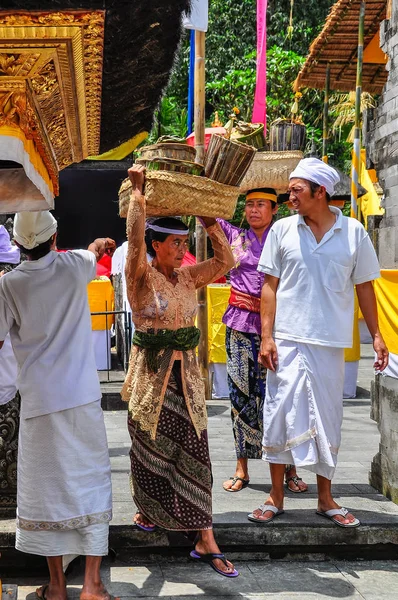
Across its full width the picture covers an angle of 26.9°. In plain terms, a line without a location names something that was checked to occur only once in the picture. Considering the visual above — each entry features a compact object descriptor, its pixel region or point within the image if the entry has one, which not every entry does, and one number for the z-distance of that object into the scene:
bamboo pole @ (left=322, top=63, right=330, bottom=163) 12.76
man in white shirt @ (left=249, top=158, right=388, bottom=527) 4.96
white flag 7.78
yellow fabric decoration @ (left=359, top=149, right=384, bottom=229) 16.92
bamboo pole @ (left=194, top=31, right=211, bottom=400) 9.28
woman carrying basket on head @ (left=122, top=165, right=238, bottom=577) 4.68
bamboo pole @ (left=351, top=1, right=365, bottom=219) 10.70
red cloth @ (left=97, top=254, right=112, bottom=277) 14.89
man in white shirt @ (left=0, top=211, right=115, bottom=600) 4.15
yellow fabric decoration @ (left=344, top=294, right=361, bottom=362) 10.33
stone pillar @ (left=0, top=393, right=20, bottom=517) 4.91
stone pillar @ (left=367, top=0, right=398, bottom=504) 5.54
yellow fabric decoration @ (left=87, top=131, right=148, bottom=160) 14.85
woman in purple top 5.72
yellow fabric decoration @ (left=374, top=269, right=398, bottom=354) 5.53
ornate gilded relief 2.97
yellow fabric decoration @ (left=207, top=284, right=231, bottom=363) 10.27
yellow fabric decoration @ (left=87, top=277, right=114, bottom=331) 12.13
